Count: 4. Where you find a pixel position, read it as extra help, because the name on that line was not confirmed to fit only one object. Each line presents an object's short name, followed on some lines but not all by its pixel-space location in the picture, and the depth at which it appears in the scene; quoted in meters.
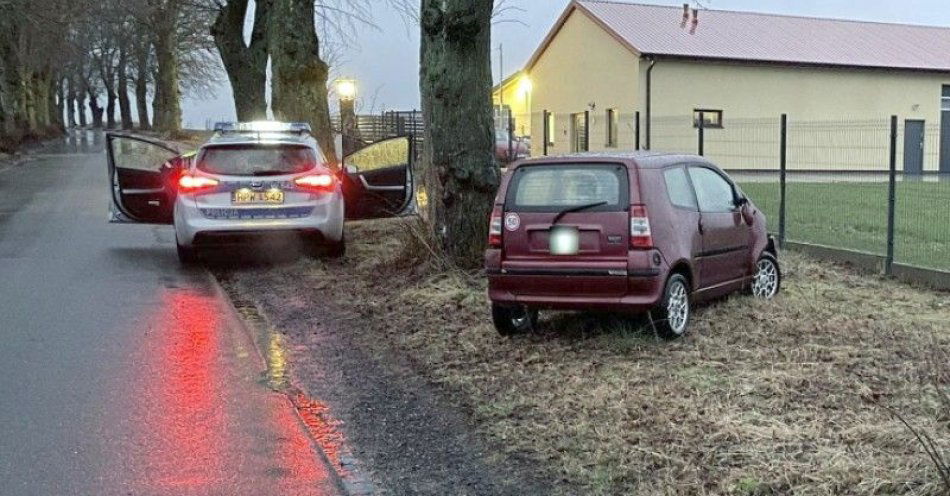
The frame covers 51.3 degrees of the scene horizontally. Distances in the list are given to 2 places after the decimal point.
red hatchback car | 7.14
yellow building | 34.00
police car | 11.86
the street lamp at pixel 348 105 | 30.11
